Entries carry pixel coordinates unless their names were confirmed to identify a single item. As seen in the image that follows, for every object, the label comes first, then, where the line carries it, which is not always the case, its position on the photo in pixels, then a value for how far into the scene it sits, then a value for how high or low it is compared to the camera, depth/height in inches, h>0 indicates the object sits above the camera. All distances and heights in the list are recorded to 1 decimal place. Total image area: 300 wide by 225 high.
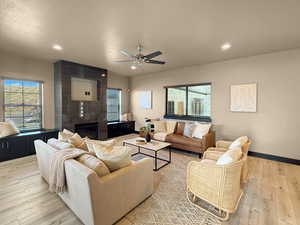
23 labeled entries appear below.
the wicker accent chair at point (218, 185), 69.3 -39.3
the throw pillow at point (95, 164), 64.5 -26.0
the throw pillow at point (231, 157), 72.5 -24.8
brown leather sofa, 150.0 -36.6
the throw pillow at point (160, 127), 202.1 -25.3
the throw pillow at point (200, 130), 162.9 -23.8
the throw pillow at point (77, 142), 95.7 -23.0
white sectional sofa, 58.0 -38.4
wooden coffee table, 129.5 -34.9
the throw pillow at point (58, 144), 87.3 -23.1
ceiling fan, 118.0 +45.1
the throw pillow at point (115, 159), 71.1 -25.2
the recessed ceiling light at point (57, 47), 134.9 +60.5
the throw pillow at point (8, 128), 143.8 -21.2
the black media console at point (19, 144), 141.4 -37.4
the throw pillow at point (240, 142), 90.9 -21.9
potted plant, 151.6 -25.1
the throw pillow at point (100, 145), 75.5 -21.0
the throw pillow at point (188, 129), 175.2 -24.8
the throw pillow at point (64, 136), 100.0 -20.2
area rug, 69.9 -54.7
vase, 151.6 -29.7
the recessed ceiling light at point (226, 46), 130.0 +60.3
